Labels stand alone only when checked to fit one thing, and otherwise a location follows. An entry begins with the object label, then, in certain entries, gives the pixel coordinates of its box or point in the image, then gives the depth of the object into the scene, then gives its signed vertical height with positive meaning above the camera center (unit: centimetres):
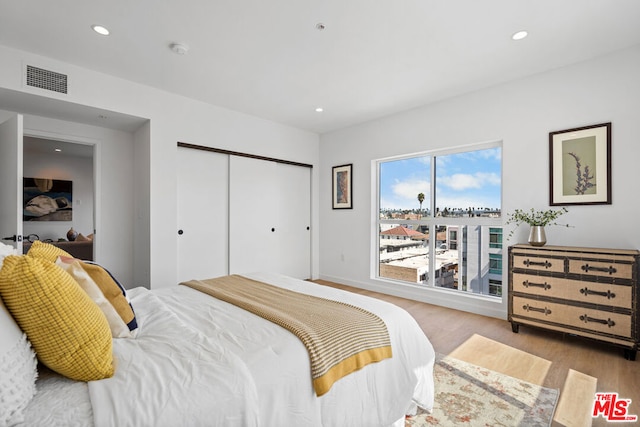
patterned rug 164 -113
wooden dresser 234 -67
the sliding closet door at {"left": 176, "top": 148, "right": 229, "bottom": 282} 377 -1
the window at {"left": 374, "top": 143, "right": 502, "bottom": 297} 357 -9
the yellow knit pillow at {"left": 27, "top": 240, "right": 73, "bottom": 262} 132 -17
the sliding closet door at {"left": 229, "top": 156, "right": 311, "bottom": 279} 428 -6
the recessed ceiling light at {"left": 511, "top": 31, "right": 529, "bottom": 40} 241 +145
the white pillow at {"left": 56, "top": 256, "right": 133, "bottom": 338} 127 -36
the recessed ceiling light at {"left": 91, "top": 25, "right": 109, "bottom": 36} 235 +146
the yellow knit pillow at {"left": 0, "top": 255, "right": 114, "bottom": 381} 90 -32
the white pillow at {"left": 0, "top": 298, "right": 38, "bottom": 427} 77 -44
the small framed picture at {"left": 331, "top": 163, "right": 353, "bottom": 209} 489 +44
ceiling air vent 271 +124
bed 89 -57
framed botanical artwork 273 +45
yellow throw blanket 127 -55
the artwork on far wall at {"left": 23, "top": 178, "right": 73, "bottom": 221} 591 +28
